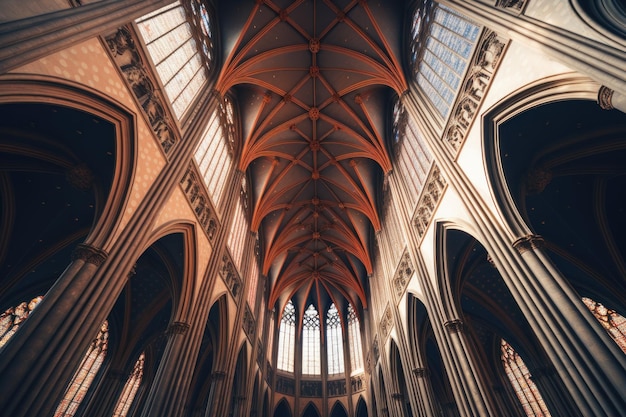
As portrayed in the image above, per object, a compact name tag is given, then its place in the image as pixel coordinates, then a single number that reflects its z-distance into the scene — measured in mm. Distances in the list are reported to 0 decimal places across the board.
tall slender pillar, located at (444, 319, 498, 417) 7727
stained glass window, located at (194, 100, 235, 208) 12178
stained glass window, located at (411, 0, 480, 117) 9508
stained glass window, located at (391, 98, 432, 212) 12308
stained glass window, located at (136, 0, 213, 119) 9328
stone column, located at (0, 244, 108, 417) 4547
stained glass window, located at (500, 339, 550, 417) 13883
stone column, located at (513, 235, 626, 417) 4645
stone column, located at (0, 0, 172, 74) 4398
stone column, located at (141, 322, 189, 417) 8127
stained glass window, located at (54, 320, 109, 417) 12195
